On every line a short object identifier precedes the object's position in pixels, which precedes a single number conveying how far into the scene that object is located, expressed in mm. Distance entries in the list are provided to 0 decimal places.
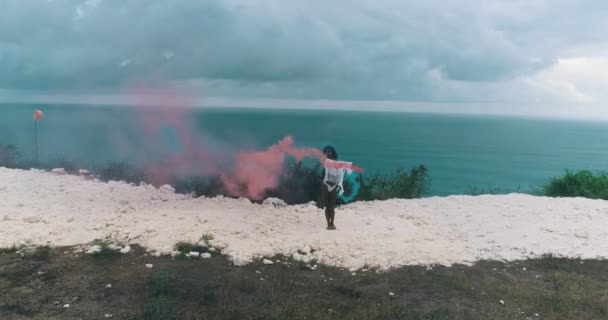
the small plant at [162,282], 7039
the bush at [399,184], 15957
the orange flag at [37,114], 15656
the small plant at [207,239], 8938
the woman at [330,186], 9953
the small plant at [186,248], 8703
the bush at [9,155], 17712
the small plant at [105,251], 8328
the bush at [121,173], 15781
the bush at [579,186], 16516
